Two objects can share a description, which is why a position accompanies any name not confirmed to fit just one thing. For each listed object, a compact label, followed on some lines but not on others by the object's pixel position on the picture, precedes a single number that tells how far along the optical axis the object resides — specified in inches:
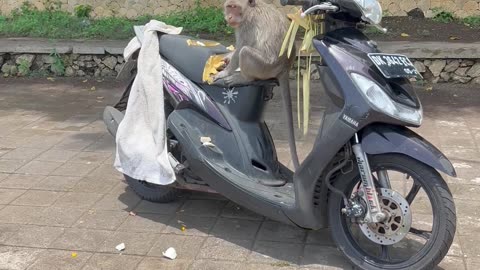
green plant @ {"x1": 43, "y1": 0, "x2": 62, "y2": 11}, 370.0
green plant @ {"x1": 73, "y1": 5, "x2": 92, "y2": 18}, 364.5
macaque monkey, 146.9
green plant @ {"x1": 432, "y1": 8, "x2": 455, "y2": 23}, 342.3
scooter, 121.6
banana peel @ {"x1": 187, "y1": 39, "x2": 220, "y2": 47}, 164.8
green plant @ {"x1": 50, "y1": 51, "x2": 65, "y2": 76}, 322.9
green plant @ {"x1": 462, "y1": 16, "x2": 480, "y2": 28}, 333.7
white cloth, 152.6
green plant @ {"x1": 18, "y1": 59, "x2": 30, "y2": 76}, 326.0
